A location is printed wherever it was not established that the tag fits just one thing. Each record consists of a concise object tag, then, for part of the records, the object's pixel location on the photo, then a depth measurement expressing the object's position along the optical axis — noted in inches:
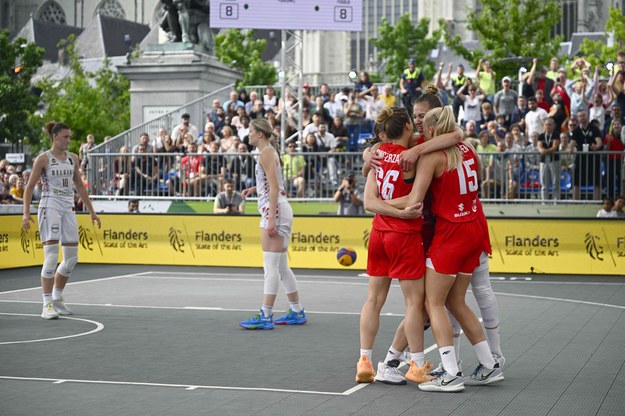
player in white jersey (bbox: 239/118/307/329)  499.2
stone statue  1201.4
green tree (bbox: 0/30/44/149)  2363.4
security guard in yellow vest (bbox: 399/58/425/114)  1103.0
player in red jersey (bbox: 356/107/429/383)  357.7
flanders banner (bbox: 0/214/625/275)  832.6
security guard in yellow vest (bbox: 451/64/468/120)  1137.4
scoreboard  1068.5
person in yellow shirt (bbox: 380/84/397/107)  1131.9
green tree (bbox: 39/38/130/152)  2891.2
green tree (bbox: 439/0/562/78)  2130.9
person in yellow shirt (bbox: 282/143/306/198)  1022.4
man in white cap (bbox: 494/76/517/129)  1049.5
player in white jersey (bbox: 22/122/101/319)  549.6
